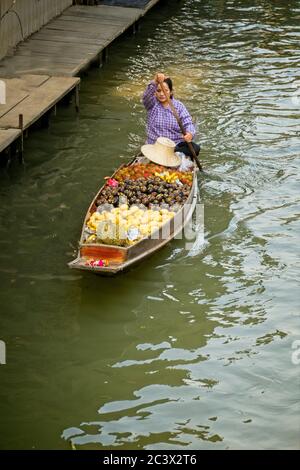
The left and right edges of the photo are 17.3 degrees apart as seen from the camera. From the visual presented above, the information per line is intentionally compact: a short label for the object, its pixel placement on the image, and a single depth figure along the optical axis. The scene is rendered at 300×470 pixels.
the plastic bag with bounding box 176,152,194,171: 13.38
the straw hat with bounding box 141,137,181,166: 13.15
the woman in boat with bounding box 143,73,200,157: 13.50
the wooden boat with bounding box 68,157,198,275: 10.59
